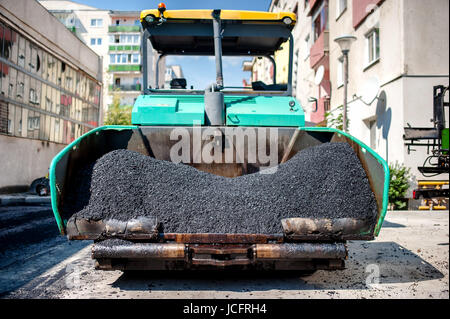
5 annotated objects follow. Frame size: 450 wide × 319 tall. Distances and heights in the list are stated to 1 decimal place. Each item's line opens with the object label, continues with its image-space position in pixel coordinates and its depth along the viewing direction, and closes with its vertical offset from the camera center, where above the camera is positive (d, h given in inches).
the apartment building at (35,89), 484.4 +136.0
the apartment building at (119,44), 1861.5 +674.2
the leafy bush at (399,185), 346.0 -5.4
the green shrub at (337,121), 469.5 +76.5
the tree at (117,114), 1246.3 +218.6
